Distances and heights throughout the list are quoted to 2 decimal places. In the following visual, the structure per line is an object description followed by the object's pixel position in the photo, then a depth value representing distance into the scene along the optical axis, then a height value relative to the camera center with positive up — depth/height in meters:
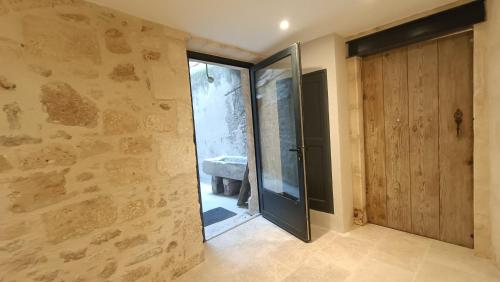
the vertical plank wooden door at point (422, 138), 1.96 -0.20
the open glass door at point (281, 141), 2.28 -0.17
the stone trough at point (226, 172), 4.20 -0.81
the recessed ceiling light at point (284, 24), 2.01 +0.93
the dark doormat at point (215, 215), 3.22 -1.28
